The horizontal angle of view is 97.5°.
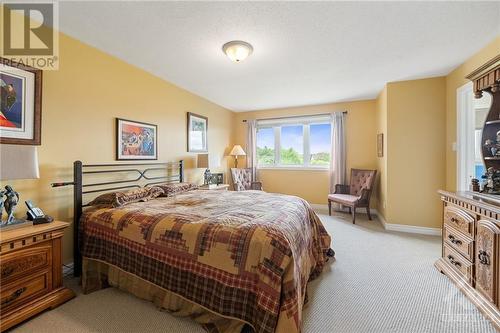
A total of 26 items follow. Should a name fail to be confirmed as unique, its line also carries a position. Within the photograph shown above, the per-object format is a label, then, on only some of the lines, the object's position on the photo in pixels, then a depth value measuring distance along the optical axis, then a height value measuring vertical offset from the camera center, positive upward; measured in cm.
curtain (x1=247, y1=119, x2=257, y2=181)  567 +52
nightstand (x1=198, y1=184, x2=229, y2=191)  384 -40
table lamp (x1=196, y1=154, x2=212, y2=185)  405 +7
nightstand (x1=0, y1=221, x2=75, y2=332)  153 -82
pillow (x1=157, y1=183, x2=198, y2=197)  297 -33
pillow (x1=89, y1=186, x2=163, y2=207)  227 -36
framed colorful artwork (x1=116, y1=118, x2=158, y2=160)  287 +35
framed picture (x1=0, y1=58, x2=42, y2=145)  186 +55
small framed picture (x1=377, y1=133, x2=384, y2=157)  407 +42
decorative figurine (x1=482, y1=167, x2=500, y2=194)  204 -13
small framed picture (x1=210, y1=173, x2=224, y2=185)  480 -29
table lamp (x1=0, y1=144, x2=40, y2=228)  158 -3
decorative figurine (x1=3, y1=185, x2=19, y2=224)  170 -29
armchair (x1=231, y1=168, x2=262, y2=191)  516 -35
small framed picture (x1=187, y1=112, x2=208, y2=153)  414 +65
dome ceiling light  237 +129
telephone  181 -43
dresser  161 -70
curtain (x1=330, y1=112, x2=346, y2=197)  486 +37
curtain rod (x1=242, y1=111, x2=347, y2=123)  505 +121
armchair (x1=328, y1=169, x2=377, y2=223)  409 -52
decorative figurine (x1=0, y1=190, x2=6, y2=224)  164 -25
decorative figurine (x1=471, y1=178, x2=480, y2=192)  220 -18
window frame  522 +79
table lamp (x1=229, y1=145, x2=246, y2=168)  523 +36
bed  140 -70
